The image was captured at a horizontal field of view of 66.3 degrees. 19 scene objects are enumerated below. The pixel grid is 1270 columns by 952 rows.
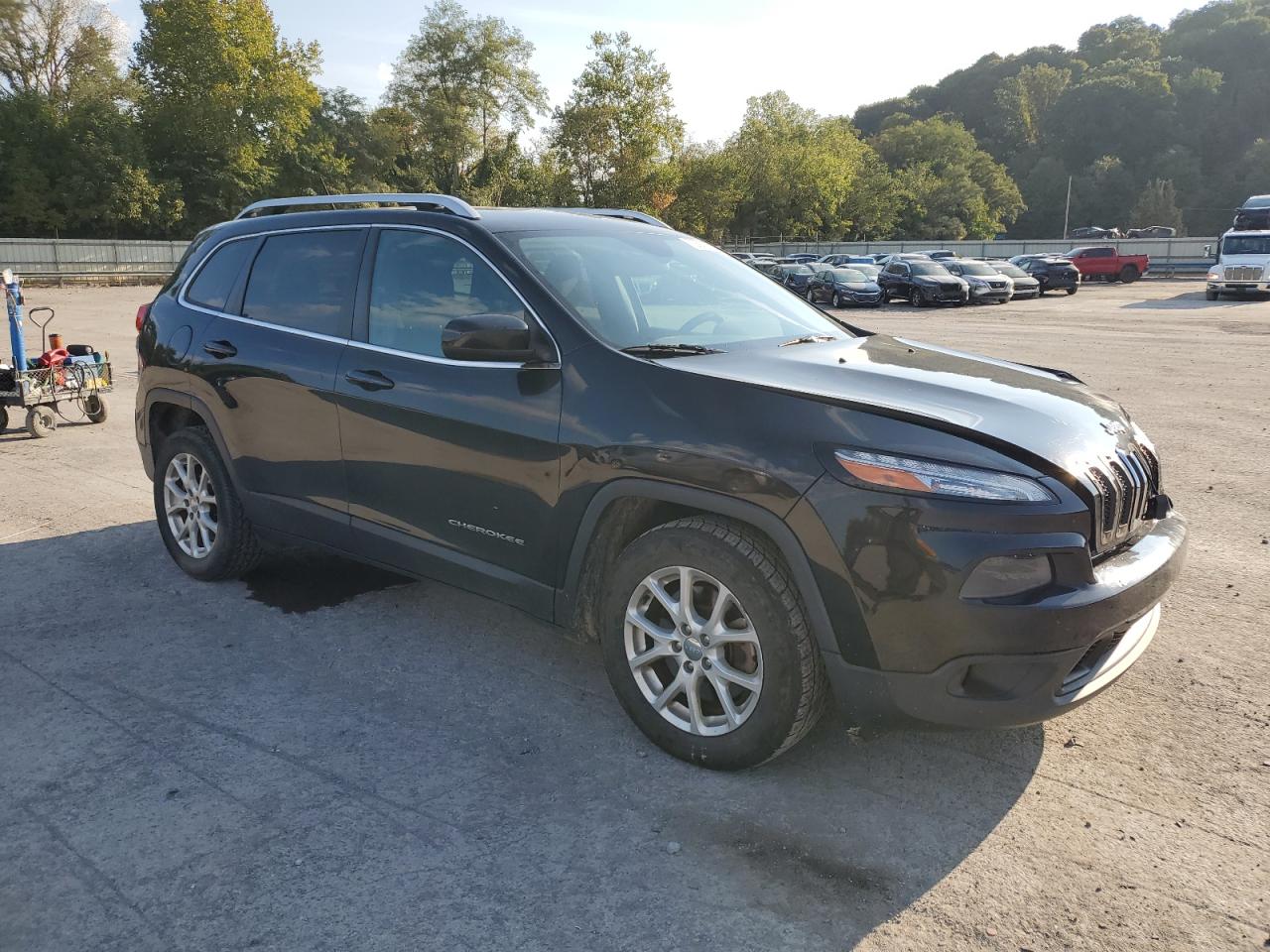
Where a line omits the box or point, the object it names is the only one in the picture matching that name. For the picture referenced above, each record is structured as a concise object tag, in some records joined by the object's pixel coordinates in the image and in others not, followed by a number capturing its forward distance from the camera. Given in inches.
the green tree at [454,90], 2741.1
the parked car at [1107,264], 1765.5
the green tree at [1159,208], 3730.3
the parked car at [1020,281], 1395.2
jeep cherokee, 107.8
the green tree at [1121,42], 4881.9
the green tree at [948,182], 3415.4
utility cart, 350.0
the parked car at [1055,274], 1478.8
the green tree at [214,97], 2113.7
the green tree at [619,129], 2294.5
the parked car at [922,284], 1254.3
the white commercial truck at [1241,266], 1233.4
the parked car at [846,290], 1226.6
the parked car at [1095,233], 2603.3
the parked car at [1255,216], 1471.5
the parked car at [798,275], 1350.9
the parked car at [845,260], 1863.9
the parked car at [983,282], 1311.5
